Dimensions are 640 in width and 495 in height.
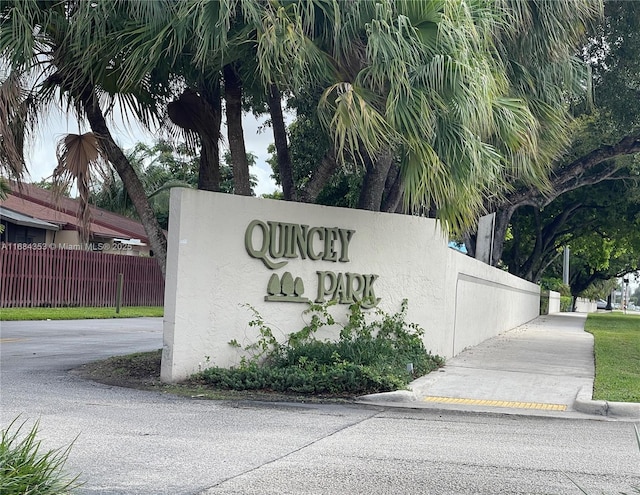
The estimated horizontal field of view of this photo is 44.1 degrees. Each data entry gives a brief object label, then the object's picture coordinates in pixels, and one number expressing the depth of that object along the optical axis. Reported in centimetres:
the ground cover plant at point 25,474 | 389
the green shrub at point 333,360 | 931
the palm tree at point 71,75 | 913
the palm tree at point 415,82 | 881
